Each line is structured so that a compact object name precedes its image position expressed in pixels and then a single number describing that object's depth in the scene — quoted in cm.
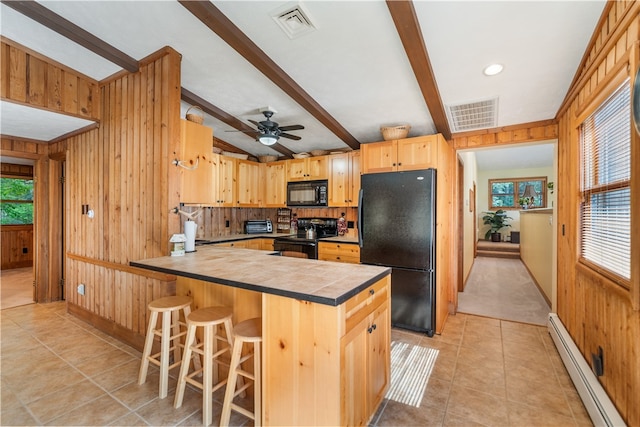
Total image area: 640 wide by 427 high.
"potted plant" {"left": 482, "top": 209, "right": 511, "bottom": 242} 904
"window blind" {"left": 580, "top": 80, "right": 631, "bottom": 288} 156
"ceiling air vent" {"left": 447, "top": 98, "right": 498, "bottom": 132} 276
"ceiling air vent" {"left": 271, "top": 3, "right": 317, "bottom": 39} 188
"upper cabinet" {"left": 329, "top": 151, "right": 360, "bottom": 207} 406
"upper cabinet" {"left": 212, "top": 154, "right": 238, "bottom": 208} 420
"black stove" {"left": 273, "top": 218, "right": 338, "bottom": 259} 401
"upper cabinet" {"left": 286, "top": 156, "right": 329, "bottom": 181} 435
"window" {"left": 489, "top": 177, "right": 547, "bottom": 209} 866
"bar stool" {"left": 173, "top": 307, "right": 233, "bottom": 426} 171
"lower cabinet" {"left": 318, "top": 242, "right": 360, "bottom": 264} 373
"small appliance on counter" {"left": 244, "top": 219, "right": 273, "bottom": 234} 479
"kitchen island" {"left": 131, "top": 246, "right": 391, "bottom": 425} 134
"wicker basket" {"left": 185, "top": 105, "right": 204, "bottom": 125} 273
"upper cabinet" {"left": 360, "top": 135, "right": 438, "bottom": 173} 299
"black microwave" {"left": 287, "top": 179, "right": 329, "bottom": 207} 430
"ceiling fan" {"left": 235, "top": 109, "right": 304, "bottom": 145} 315
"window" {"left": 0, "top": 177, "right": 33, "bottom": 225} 602
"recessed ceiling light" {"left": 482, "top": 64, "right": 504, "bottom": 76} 221
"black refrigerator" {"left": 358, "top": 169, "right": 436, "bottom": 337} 295
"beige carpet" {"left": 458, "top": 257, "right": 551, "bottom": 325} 356
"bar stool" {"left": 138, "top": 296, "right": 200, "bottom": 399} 196
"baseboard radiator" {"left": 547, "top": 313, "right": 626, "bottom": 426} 155
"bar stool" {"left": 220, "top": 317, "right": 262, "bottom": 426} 160
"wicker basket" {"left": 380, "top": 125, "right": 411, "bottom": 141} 321
